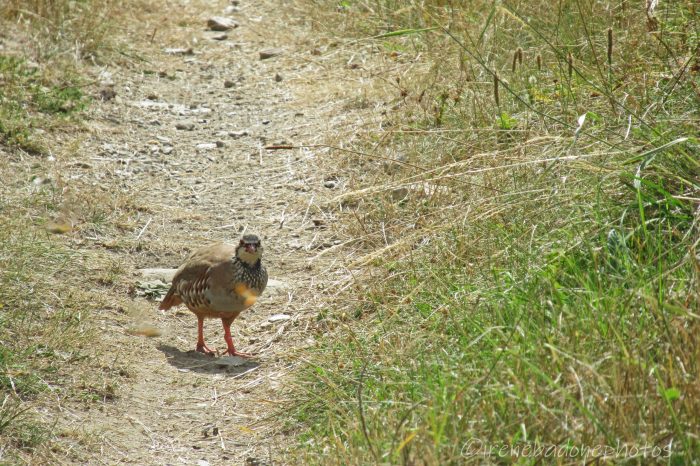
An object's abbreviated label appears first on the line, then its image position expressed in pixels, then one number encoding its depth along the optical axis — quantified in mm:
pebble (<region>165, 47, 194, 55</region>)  20687
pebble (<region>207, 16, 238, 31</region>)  22062
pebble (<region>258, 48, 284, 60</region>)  20328
